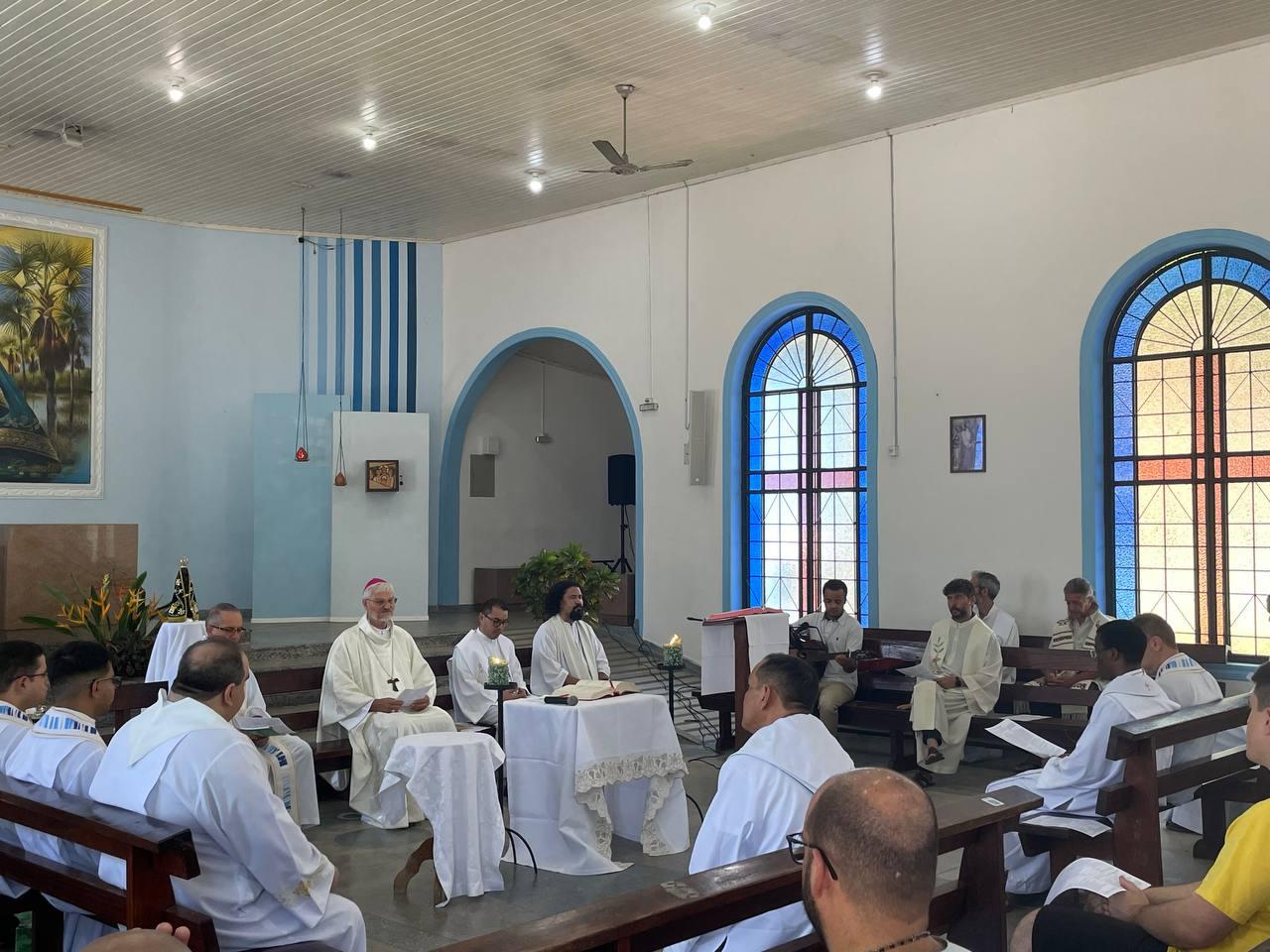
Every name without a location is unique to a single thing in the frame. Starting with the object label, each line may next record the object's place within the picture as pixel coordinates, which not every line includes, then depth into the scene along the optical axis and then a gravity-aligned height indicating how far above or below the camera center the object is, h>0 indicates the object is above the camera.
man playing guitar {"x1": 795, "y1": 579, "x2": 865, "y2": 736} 8.30 -0.94
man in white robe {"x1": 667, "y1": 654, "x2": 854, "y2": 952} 3.12 -0.81
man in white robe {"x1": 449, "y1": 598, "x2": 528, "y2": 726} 7.13 -0.99
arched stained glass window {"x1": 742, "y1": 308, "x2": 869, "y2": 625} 9.90 +0.37
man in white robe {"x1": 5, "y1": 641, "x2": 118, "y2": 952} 3.66 -0.84
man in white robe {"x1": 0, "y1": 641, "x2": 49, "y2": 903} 4.02 -0.64
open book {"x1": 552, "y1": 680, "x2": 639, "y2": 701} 5.88 -0.95
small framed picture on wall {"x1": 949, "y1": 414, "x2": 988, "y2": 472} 8.85 +0.48
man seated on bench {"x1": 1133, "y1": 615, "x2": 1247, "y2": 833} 5.40 -0.79
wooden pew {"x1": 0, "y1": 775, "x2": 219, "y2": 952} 2.92 -0.91
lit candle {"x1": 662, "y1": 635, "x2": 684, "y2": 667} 6.55 -0.83
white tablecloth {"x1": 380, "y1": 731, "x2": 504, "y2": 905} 5.10 -1.31
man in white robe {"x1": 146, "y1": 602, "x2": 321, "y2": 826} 5.56 -1.17
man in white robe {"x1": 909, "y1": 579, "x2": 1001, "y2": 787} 7.57 -1.19
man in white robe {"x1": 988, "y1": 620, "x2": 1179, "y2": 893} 4.64 -0.96
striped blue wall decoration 12.45 +1.99
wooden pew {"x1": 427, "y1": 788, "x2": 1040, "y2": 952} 2.39 -0.90
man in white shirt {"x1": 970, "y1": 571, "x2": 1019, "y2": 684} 8.23 -0.76
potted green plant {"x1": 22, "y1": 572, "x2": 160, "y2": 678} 8.32 -0.84
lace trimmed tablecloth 5.55 -1.31
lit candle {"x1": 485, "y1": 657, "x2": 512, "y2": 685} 5.82 -0.83
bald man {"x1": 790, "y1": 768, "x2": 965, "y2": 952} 1.82 -0.57
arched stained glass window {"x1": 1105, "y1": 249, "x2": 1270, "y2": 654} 7.82 +0.40
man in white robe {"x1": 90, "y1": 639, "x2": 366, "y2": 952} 3.18 -0.87
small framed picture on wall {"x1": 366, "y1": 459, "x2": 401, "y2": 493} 11.85 +0.32
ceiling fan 7.81 +2.43
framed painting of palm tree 10.65 +1.41
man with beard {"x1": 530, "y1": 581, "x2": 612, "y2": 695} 7.37 -0.91
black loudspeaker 14.42 +0.34
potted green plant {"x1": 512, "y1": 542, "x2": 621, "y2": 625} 9.63 -0.58
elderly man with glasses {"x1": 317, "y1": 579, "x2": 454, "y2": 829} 6.65 -1.13
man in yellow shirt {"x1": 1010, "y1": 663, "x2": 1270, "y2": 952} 2.65 -0.97
